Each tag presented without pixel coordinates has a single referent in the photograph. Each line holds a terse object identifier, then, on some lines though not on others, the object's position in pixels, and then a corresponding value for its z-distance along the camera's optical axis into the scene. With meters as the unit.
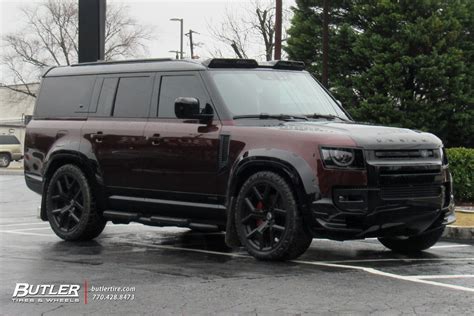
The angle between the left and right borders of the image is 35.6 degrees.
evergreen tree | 22.28
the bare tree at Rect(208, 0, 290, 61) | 42.06
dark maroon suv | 7.08
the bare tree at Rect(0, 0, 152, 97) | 55.62
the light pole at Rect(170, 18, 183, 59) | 46.03
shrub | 14.61
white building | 65.29
